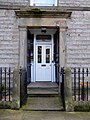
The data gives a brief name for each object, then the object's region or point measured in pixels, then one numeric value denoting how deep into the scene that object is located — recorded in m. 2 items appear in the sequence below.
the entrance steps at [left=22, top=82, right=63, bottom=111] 4.69
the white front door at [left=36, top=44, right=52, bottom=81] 7.64
